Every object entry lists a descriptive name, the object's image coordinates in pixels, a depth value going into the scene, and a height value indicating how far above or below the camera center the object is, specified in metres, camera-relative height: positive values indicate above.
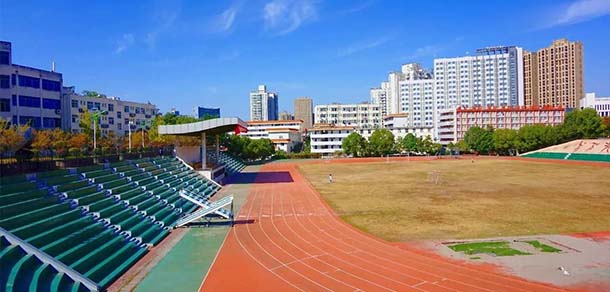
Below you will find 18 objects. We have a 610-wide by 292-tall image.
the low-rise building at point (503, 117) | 92.81 +5.19
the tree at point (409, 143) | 82.38 -0.12
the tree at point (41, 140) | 29.08 +0.45
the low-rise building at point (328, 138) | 89.25 +1.12
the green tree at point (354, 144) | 79.06 -0.17
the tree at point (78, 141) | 33.91 +0.45
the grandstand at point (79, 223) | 10.72 -2.63
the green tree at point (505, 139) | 76.94 +0.37
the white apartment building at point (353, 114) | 128.25 +8.57
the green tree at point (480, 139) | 80.25 +0.45
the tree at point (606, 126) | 76.32 +2.37
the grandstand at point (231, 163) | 52.22 -2.47
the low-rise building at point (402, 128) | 98.06 +3.25
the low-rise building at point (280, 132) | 96.56 +2.89
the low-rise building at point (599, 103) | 107.75 +9.16
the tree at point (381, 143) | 79.75 -0.03
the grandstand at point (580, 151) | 60.64 -1.61
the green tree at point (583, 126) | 74.00 +2.41
